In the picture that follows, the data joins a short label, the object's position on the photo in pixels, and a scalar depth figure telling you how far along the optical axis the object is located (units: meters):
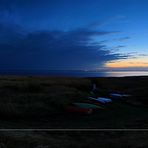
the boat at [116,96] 14.28
